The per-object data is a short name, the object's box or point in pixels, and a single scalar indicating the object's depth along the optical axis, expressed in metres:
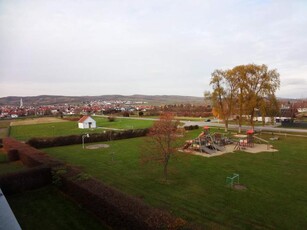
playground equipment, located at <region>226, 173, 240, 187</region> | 15.68
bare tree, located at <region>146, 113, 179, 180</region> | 17.12
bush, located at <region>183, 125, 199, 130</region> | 44.11
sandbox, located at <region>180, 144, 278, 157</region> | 24.81
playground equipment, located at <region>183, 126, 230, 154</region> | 25.77
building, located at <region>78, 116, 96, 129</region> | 50.25
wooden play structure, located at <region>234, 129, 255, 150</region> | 27.52
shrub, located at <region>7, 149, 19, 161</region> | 23.45
